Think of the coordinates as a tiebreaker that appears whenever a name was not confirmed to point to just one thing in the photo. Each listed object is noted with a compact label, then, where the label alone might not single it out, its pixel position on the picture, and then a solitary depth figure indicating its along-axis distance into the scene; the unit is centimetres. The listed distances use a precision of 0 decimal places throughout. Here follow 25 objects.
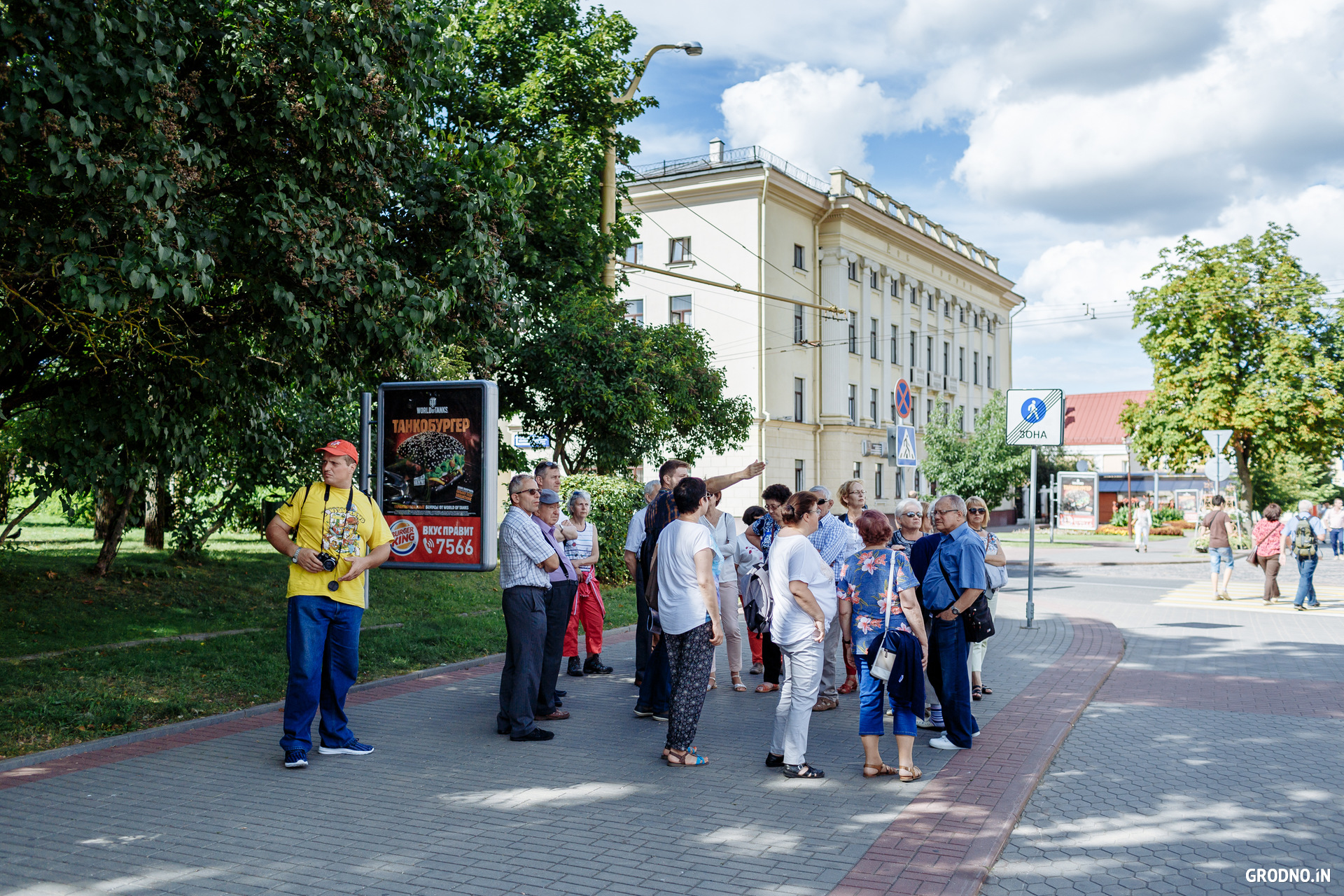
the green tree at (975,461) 3712
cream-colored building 3956
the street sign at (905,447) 1504
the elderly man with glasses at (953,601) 675
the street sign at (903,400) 1527
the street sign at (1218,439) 2269
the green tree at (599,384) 1870
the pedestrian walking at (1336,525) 3319
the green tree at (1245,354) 2839
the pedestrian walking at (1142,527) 3416
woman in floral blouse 616
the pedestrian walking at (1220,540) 1734
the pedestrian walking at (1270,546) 1698
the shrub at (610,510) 1673
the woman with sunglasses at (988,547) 832
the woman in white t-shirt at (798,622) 617
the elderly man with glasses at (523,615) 719
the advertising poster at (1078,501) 4600
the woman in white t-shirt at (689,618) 645
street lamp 1755
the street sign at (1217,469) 2298
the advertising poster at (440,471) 859
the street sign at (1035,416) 1409
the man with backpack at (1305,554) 1609
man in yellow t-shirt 652
